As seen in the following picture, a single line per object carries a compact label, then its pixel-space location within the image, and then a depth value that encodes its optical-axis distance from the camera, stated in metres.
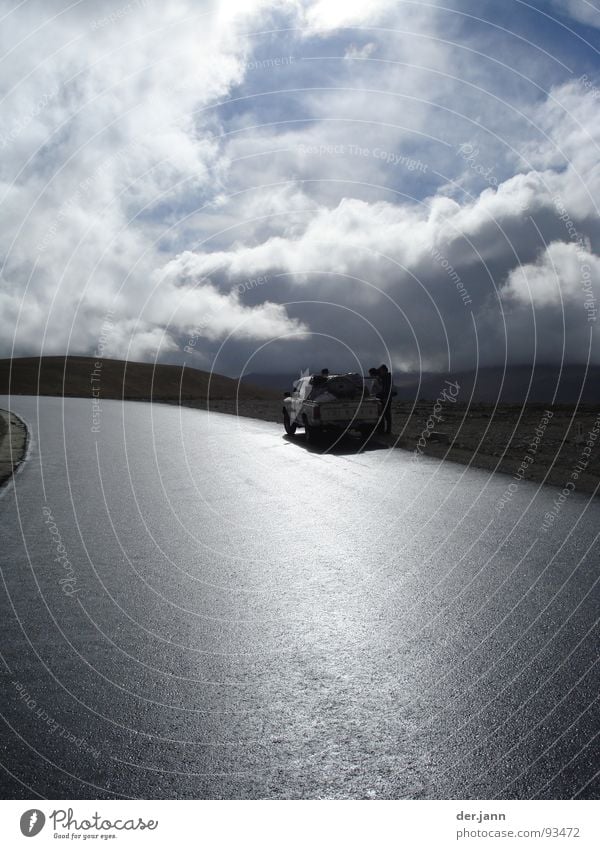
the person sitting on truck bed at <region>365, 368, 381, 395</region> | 19.75
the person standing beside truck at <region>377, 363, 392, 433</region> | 19.91
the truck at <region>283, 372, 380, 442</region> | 17.50
